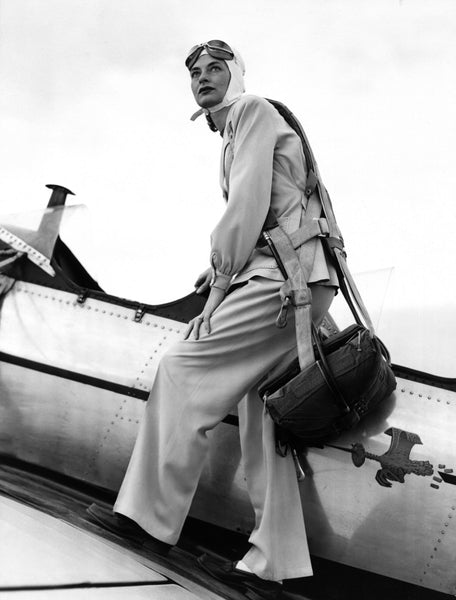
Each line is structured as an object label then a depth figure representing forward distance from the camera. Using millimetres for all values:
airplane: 2756
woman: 2645
